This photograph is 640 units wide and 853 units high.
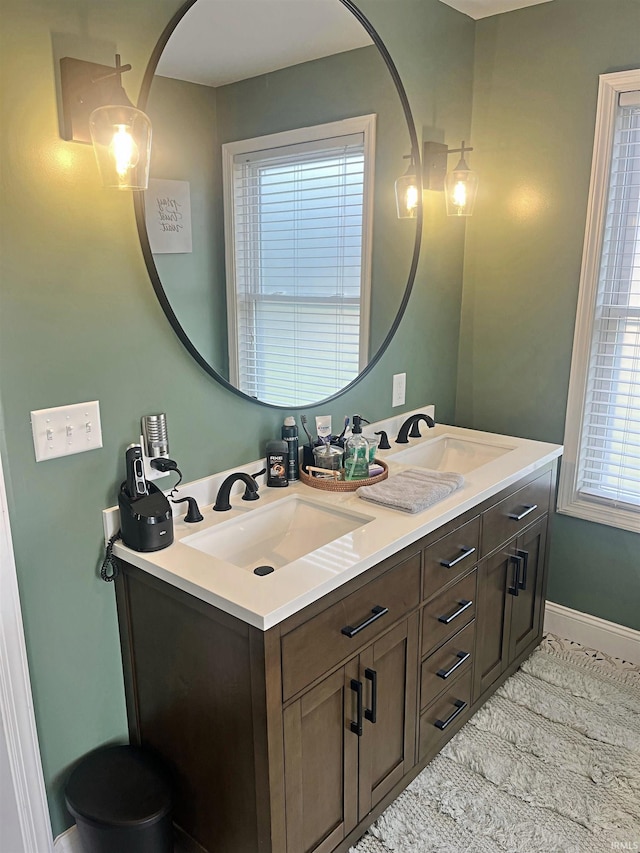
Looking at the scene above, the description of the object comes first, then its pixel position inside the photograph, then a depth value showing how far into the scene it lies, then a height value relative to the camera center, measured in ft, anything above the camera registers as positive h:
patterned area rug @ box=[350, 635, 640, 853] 5.90 -4.95
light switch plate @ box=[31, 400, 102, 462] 4.78 -1.16
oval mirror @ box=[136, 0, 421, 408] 5.31 +0.73
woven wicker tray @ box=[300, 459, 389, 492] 6.45 -2.06
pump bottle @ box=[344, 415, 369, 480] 6.65 -1.87
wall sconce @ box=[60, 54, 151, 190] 4.49 +1.02
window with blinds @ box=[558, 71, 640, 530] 7.63 -0.85
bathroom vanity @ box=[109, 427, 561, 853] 4.57 -3.08
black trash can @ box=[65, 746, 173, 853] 4.92 -4.00
